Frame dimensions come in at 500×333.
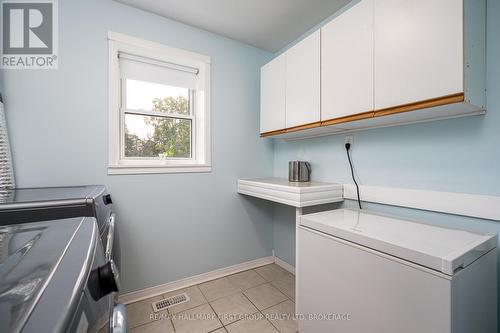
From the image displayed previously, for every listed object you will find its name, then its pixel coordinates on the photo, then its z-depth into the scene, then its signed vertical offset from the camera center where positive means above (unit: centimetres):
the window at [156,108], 180 +55
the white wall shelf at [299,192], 161 -22
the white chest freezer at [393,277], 81 -50
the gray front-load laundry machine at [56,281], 28 -18
